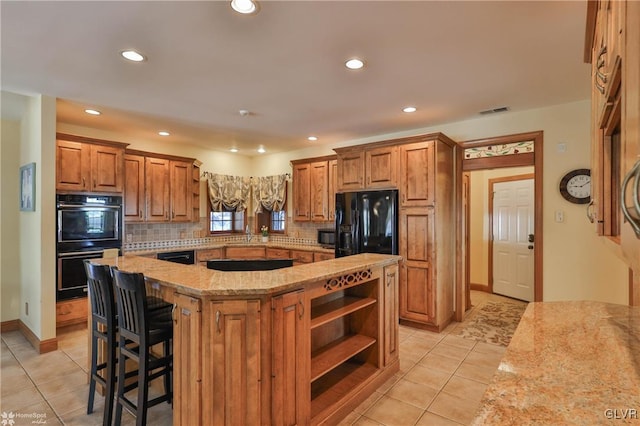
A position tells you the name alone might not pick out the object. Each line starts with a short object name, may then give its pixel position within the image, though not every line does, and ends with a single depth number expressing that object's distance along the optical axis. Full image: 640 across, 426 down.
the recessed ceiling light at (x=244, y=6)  1.83
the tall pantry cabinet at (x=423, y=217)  3.95
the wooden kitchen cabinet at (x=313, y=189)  5.37
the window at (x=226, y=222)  6.21
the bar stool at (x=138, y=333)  1.91
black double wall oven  3.78
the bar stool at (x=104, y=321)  2.13
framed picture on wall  3.43
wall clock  3.49
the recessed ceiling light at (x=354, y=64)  2.54
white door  5.28
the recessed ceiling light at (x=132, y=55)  2.40
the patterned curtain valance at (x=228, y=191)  5.99
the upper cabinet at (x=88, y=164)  3.90
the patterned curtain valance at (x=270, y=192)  6.23
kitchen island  1.73
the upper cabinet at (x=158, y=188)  4.72
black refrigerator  4.16
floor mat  3.83
